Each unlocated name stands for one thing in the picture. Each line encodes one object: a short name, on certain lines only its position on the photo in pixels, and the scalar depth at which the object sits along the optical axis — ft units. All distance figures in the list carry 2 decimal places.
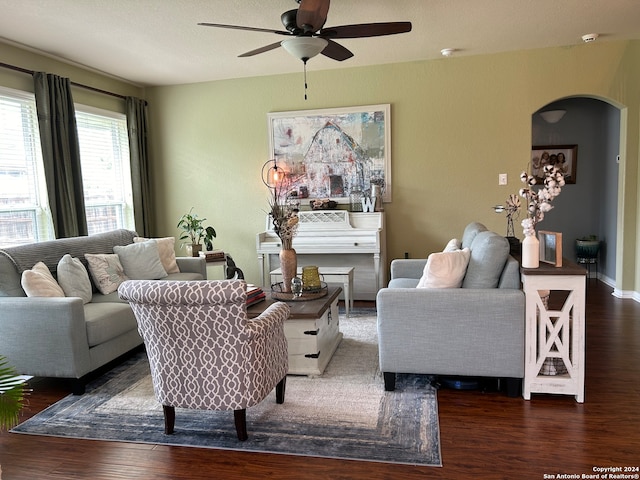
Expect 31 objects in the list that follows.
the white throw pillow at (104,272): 12.44
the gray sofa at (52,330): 9.71
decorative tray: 11.10
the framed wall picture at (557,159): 20.21
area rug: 7.53
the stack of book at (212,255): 16.79
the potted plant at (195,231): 17.72
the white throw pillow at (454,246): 11.48
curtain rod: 13.10
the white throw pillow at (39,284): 10.30
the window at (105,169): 16.38
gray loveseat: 8.77
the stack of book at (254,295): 10.92
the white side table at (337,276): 13.92
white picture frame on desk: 8.91
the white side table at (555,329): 8.63
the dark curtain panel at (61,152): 13.89
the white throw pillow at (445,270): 9.35
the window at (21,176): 13.21
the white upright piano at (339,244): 15.94
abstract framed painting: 17.19
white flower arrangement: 8.80
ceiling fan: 9.07
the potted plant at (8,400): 5.34
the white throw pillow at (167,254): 14.86
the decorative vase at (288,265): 11.57
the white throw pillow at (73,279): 11.25
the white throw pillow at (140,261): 13.56
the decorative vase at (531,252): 8.87
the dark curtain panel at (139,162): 18.25
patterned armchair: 6.88
